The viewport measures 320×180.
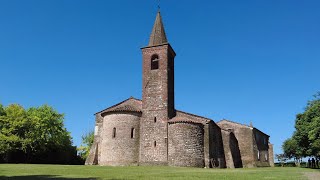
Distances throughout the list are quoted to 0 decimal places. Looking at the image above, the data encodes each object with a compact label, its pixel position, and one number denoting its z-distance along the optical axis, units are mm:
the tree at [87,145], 47648
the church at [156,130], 27766
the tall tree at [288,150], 53942
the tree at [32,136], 33863
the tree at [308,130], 25479
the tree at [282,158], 62430
